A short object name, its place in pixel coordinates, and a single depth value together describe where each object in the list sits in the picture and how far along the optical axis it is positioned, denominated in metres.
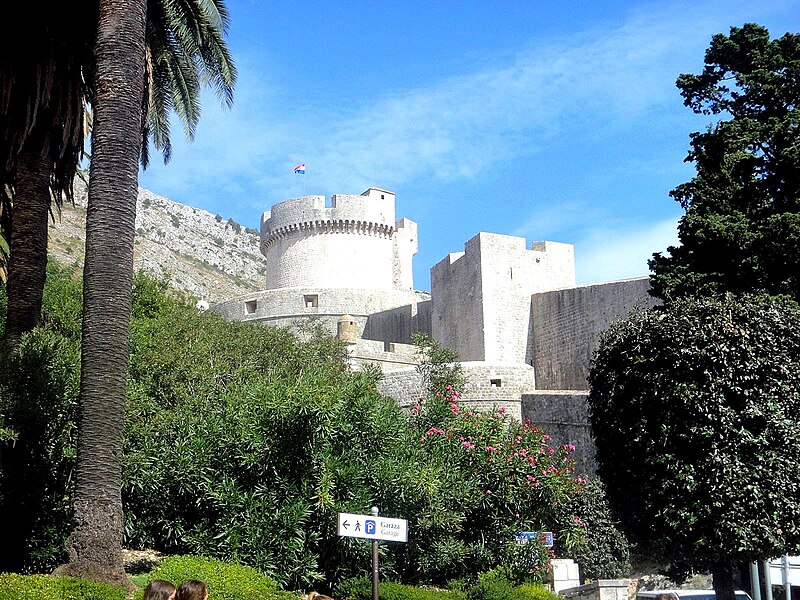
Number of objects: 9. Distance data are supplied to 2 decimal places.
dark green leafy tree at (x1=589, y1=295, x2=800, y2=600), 14.08
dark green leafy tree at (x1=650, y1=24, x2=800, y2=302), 17.55
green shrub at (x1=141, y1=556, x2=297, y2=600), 10.17
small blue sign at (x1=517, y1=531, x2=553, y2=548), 14.59
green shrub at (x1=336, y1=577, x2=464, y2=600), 11.89
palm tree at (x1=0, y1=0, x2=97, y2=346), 13.03
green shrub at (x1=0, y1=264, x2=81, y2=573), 12.15
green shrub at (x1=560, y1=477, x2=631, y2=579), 20.49
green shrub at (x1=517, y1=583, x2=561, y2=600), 13.00
